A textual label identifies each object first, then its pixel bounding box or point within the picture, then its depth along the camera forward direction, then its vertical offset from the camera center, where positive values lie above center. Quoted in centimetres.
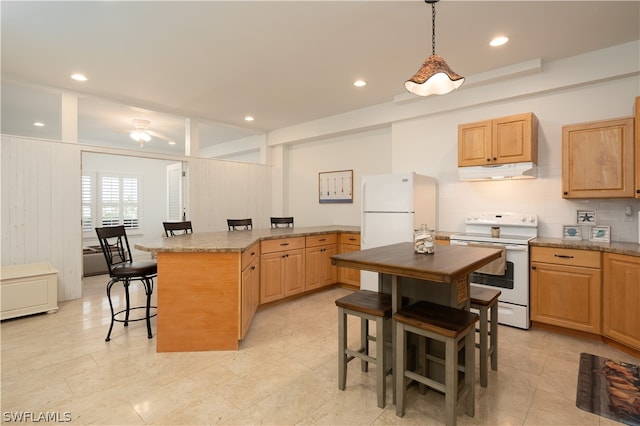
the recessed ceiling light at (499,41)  290 +159
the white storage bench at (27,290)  333 -86
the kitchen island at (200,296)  263 -72
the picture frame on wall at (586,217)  321 -5
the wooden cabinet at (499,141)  329 +77
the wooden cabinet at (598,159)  284 +49
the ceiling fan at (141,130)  537 +147
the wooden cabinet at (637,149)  273 +54
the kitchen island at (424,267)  167 -30
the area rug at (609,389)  190 -119
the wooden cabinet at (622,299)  253 -72
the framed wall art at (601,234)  304 -21
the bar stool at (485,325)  220 -81
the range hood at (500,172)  332 +44
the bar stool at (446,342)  168 -74
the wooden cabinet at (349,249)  458 -56
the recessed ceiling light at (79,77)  369 +158
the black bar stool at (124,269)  278 -51
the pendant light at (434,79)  207 +88
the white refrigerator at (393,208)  374 +4
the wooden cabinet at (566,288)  281 -70
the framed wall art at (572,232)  324 -21
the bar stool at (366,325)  195 -75
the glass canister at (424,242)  215 -21
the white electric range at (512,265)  311 -52
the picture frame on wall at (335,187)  549 +44
